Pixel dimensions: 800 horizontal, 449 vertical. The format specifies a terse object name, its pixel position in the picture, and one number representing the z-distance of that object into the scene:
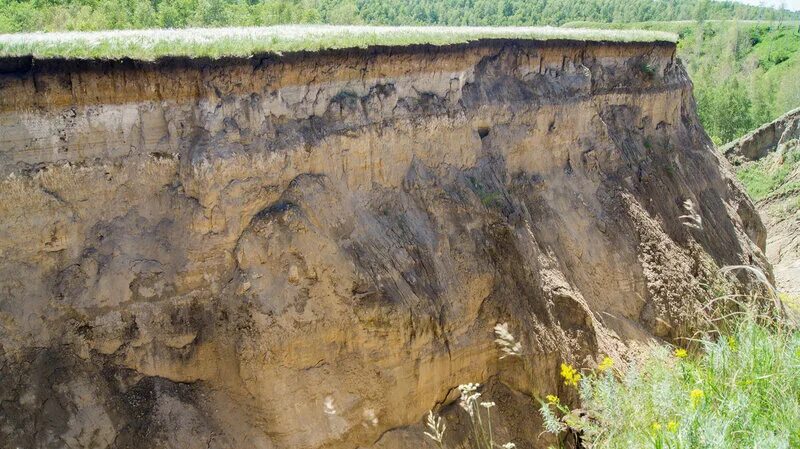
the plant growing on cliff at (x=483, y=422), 10.87
